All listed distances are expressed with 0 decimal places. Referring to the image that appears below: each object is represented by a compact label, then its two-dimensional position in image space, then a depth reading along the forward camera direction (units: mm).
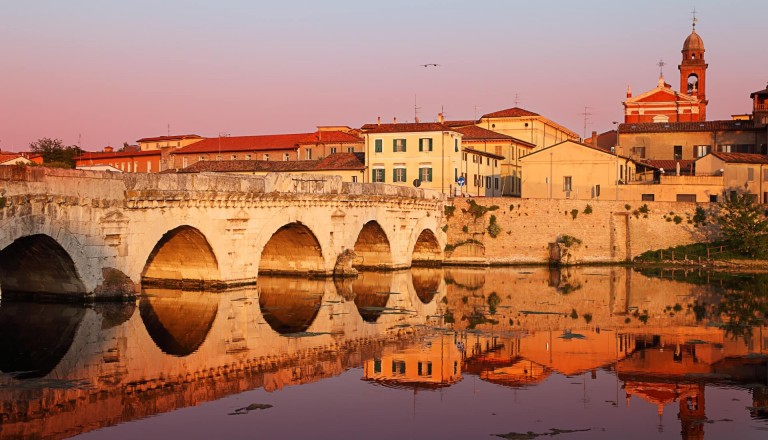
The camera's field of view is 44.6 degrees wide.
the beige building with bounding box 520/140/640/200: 61625
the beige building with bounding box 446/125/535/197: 68438
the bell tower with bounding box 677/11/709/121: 90875
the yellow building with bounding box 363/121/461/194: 63625
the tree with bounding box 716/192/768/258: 53094
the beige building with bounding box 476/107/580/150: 83000
